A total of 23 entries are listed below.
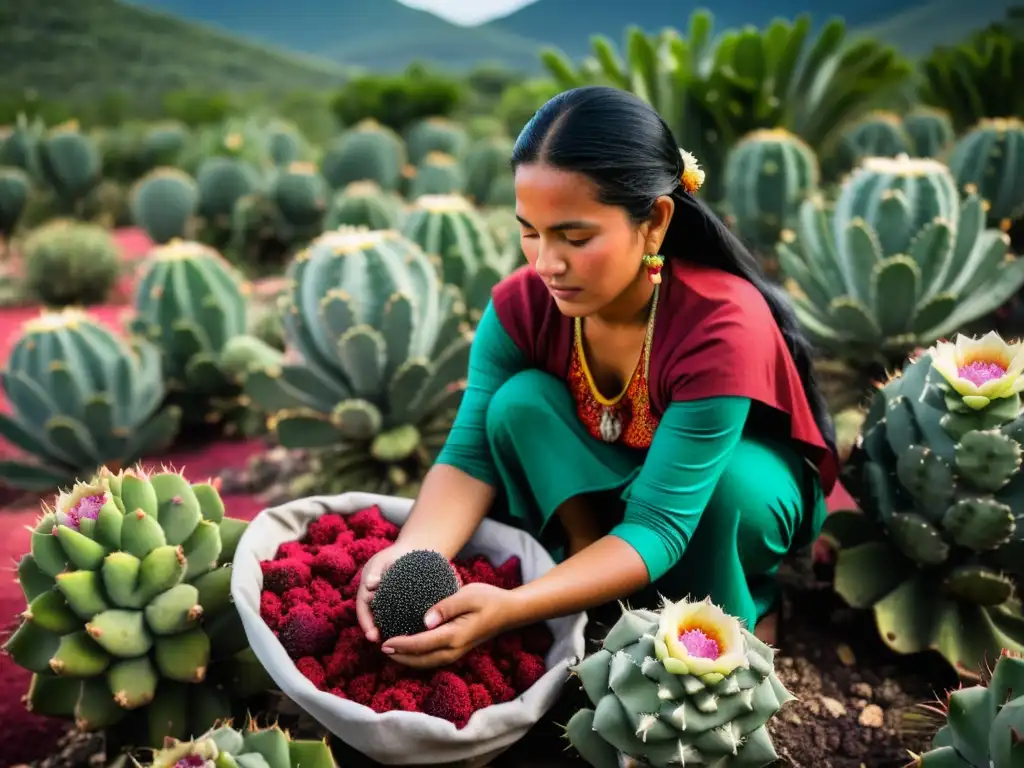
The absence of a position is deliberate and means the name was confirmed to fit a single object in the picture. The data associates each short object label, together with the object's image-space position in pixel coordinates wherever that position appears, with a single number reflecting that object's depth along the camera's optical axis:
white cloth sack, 1.35
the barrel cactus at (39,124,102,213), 6.70
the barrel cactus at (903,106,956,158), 4.96
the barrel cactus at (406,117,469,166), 6.98
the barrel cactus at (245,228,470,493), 2.40
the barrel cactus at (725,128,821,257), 3.93
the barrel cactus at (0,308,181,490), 2.78
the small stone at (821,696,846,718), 1.74
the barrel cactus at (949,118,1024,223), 3.53
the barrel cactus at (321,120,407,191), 5.84
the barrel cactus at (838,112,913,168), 4.77
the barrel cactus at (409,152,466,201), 5.27
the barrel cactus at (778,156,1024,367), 2.54
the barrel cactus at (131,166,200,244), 5.50
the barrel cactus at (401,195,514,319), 3.01
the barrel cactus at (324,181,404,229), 3.99
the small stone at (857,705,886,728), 1.72
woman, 1.47
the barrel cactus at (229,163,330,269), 5.17
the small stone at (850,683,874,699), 1.80
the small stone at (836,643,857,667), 1.89
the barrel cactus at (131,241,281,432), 3.16
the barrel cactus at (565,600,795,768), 1.27
